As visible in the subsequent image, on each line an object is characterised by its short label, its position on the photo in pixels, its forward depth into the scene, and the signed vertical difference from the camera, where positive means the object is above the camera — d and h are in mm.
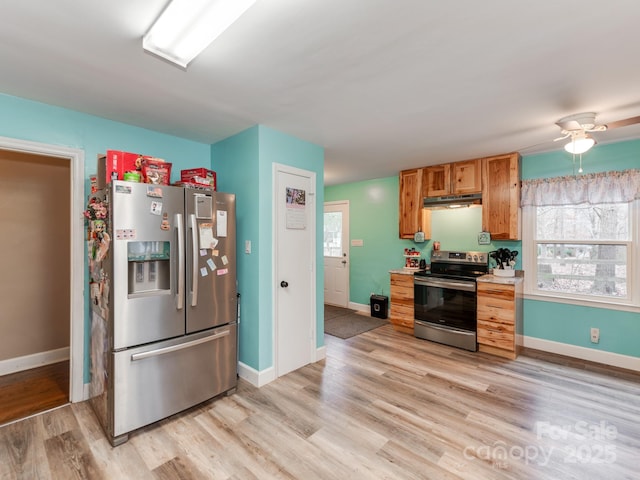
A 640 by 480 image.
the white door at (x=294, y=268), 2996 -296
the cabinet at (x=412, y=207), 4496 +489
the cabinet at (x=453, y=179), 3947 +845
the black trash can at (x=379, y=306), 5117 -1135
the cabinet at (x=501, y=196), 3688 +547
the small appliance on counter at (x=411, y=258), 4777 -307
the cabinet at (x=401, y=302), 4297 -915
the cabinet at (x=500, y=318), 3408 -916
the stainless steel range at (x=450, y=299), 3711 -777
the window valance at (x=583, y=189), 3203 +581
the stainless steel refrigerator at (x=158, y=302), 2064 -474
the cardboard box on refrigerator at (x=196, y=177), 2646 +562
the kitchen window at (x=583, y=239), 3266 +5
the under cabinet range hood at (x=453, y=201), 3939 +532
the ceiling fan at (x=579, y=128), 2504 +939
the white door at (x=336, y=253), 5832 -272
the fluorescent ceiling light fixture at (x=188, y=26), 1302 +1013
